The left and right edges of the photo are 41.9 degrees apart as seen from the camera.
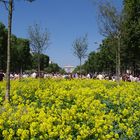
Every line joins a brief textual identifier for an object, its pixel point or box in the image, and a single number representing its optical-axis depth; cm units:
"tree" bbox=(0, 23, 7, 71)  2781
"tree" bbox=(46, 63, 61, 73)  6357
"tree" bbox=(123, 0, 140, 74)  1636
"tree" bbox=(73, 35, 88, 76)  1994
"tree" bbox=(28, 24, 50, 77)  1737
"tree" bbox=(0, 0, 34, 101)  576
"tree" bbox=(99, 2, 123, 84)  1175
